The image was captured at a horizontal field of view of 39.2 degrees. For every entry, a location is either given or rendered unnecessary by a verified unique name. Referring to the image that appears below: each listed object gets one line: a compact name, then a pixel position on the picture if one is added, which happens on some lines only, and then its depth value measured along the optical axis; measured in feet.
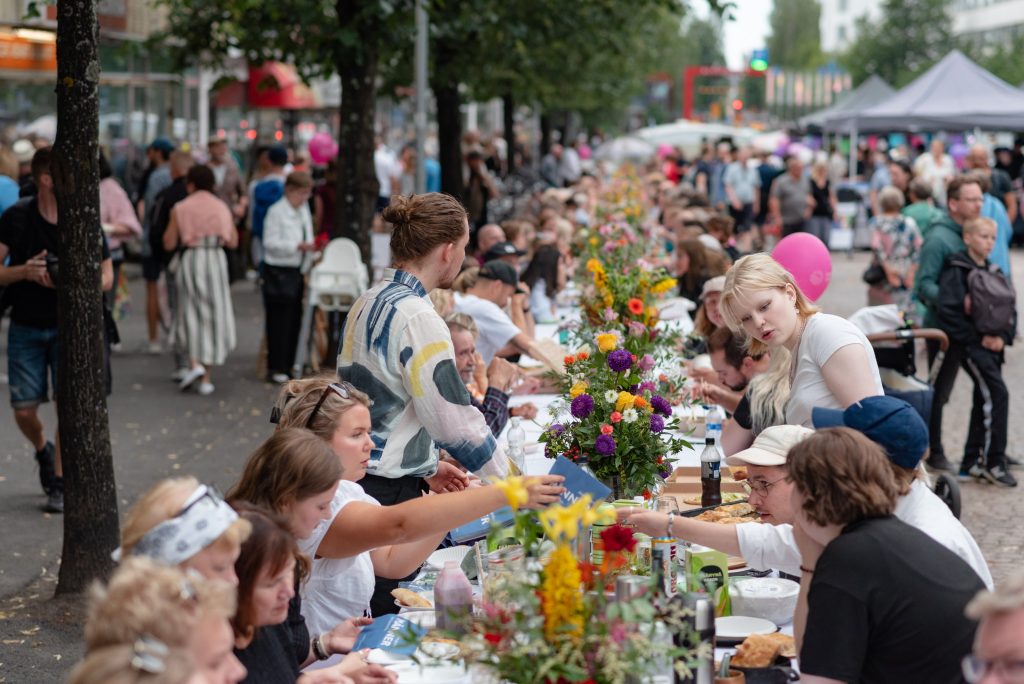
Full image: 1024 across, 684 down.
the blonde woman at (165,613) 8.26
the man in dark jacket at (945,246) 29.84
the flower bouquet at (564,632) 9.15
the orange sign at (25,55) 63.36
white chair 39.40
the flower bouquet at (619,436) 16.01
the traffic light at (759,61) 100.68
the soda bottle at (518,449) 18.35
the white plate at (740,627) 13.05
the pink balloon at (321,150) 72.51
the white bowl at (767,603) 13.69
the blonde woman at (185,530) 10.16
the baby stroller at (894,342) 24.66
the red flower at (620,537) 11.54
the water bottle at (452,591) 12.91
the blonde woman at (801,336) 16.02
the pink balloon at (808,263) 21.90
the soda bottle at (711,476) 17.71
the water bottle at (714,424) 19.47
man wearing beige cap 13.20
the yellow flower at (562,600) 9.20
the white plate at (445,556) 15.68
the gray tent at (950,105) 87.66
